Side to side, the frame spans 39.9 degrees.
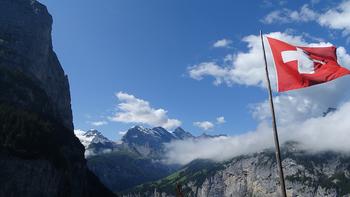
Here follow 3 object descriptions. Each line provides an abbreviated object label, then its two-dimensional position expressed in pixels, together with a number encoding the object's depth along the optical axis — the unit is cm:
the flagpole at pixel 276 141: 2919
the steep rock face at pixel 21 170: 17638
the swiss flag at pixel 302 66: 3130
